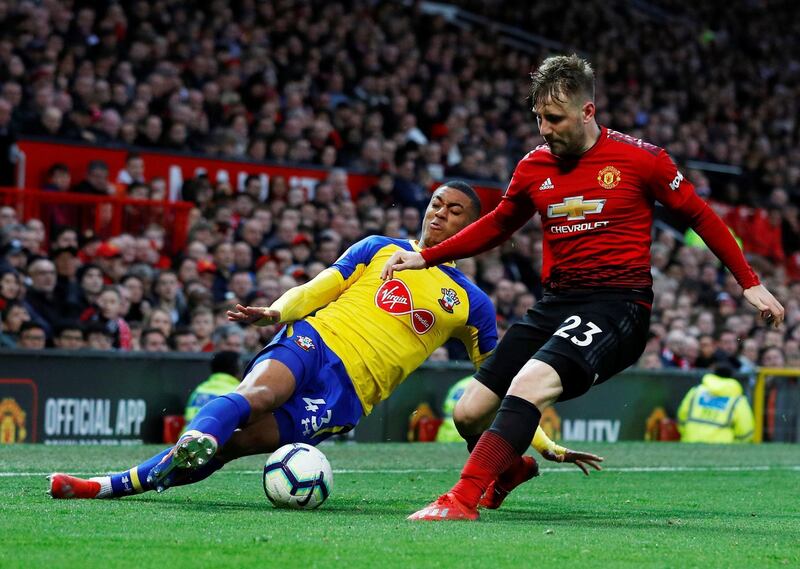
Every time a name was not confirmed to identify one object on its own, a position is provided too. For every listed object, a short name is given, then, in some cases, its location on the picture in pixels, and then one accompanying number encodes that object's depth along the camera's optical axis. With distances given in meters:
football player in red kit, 11.76
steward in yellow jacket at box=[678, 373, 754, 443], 30.92
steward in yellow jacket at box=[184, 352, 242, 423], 23.75
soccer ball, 12.58
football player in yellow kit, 12.80
